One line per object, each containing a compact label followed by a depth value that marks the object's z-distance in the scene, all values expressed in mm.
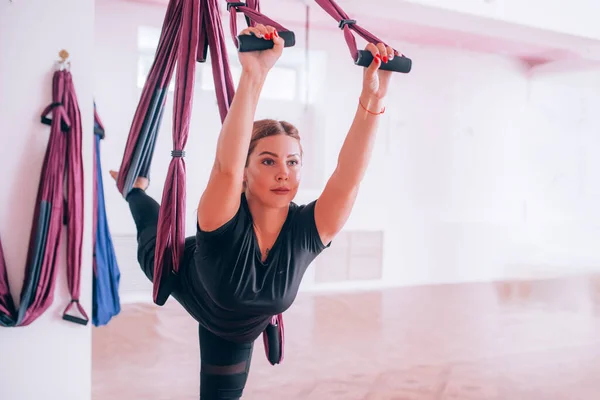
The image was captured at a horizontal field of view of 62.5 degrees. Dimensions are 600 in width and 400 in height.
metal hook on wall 1724
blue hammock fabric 2221
